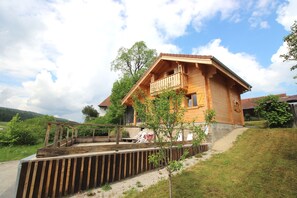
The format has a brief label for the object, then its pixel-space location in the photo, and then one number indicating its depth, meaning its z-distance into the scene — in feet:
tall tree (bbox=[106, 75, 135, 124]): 64.28
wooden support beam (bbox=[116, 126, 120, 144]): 18.69
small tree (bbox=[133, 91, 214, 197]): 11.24
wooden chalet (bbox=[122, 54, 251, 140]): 34.40
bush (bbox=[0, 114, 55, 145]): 40.75
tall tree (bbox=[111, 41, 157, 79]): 87.56
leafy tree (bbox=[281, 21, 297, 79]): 17.37
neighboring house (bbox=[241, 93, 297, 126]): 75.89
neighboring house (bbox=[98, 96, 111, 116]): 95.81
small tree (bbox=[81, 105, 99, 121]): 93.45
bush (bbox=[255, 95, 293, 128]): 34.12
